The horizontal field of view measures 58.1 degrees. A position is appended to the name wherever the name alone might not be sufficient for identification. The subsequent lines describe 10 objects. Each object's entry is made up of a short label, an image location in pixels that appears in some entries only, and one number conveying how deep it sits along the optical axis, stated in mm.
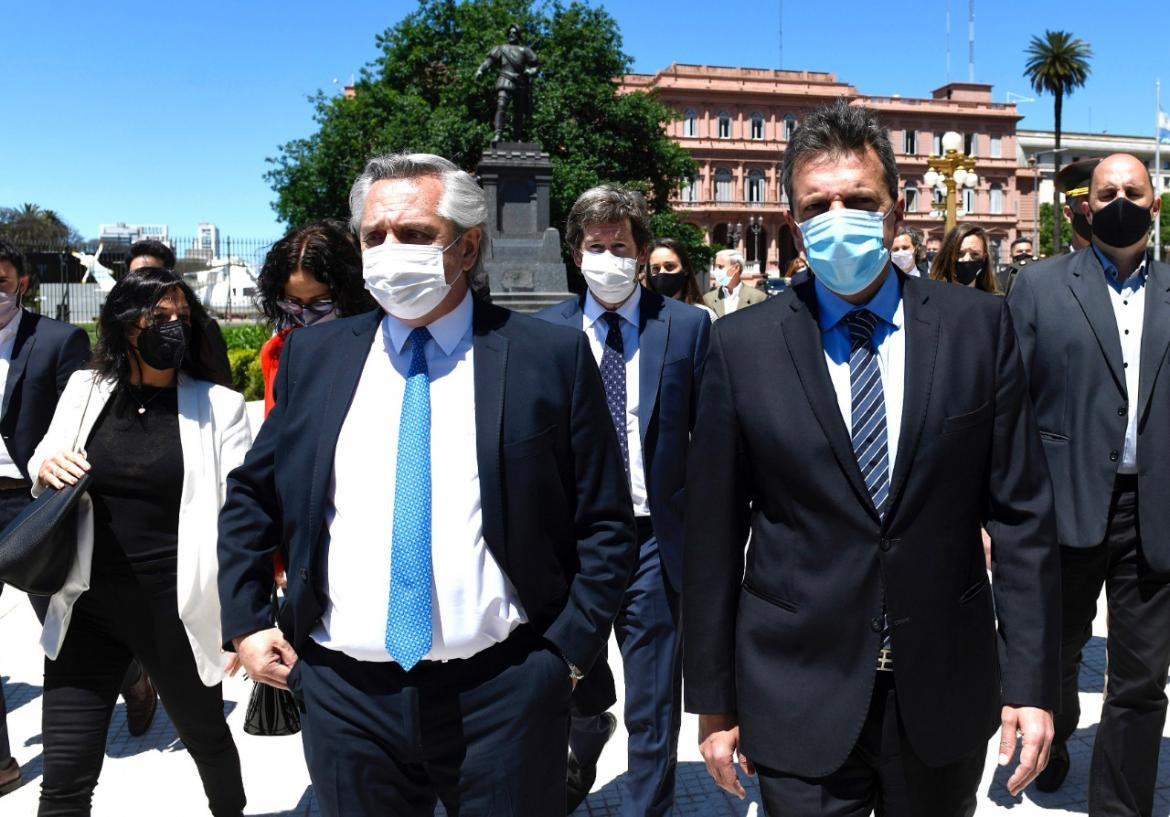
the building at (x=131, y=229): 66938
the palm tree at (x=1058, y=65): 65000
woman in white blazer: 3361
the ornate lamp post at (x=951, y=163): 20125
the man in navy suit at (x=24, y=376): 4742
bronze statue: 22453
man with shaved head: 3564
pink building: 69688
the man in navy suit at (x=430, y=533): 2299
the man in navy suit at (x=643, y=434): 3697
